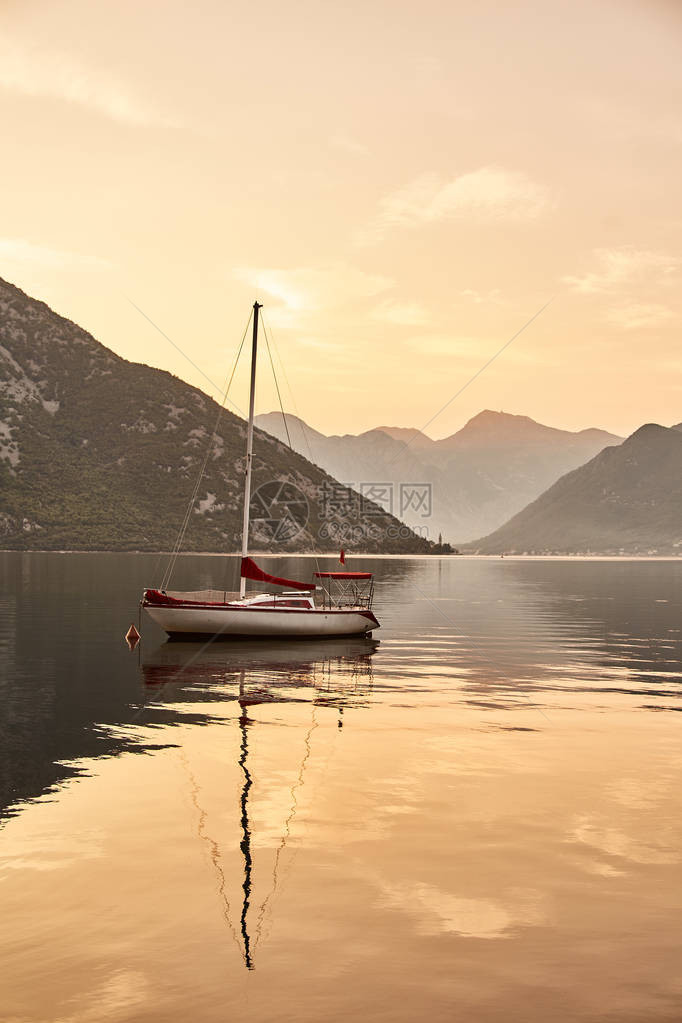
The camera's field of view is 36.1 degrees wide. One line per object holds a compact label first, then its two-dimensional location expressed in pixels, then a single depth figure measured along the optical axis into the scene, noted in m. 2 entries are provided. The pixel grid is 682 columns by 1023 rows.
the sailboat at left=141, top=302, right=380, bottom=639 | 55.97
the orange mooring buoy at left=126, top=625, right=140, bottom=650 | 57.31
